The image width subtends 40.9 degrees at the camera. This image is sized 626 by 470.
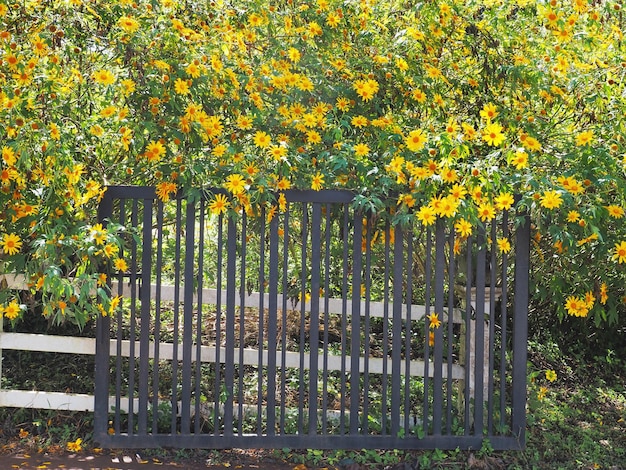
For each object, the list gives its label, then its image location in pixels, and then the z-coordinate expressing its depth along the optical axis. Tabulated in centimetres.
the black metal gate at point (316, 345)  450
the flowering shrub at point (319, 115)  401
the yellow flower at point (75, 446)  454
